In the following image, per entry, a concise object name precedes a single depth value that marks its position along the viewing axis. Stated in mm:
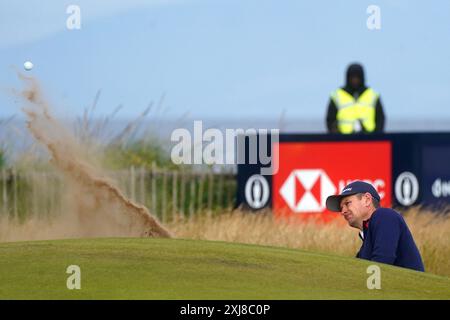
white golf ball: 12033
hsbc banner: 16000
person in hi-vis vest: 18172
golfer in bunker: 7027
